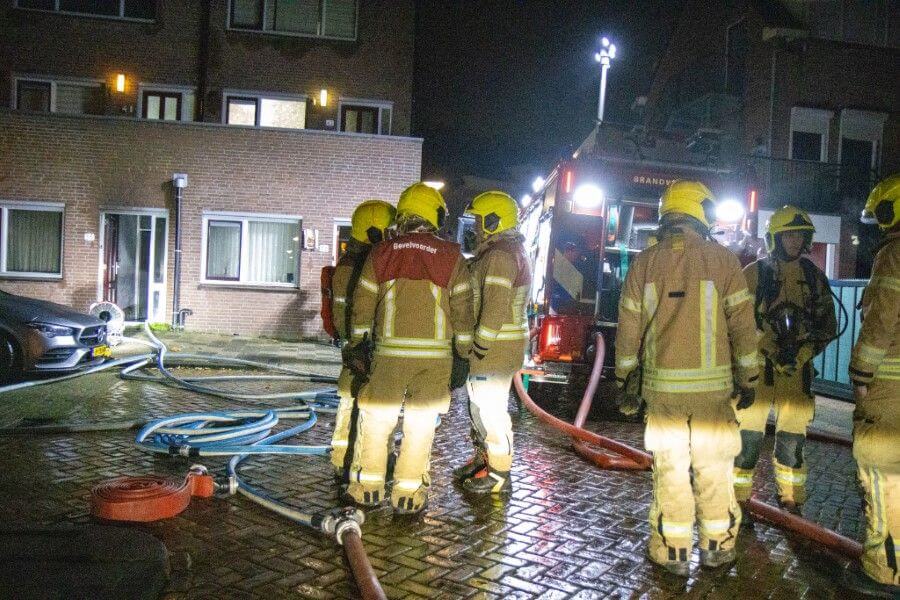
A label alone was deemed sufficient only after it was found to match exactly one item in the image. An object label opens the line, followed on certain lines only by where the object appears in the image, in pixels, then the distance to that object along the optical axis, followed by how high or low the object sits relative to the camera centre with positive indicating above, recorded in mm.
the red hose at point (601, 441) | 5238 -1213
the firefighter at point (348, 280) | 4773 +5
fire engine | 7410 +546
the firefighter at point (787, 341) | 4227 -258
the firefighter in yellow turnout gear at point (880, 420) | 3264 -561
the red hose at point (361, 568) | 2891 -1279
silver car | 7660 -790
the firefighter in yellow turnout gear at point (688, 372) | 3428 -390
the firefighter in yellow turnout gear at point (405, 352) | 4129 -414
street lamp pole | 11188 +3857
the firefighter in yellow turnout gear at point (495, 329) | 4480 -280
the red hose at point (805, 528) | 3571 -1256
